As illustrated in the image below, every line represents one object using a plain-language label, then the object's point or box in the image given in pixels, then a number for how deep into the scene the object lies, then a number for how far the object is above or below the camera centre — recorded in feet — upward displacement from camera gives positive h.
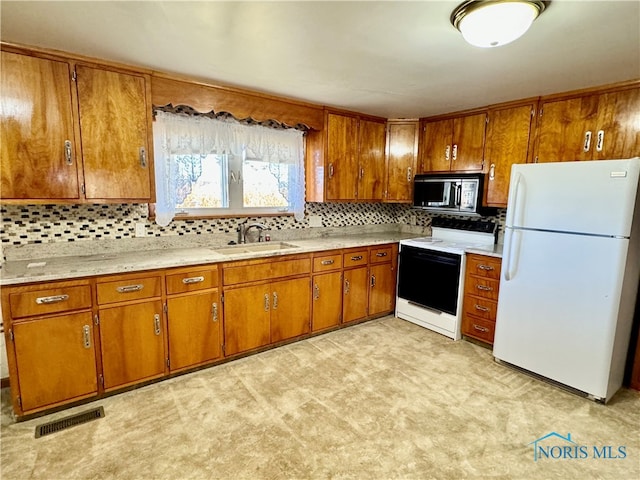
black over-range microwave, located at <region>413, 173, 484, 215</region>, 11.30 +0.30
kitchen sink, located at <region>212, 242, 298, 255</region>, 10.03 -1.54
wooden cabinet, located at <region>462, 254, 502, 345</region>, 9.99 -2.86
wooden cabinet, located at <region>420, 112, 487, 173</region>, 11.32 +1.98
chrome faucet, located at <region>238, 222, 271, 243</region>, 10.62 -1.01
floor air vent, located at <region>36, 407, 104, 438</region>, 6.43 -4.44
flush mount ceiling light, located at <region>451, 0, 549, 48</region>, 4.90 +2.72
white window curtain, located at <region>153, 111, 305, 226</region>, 9.11 +1.58
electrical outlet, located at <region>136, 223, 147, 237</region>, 9.02 -0.89
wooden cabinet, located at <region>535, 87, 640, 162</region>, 8.37 +1.99
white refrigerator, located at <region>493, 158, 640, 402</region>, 7.16 -1.53
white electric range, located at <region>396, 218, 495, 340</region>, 10.78 -2.41
